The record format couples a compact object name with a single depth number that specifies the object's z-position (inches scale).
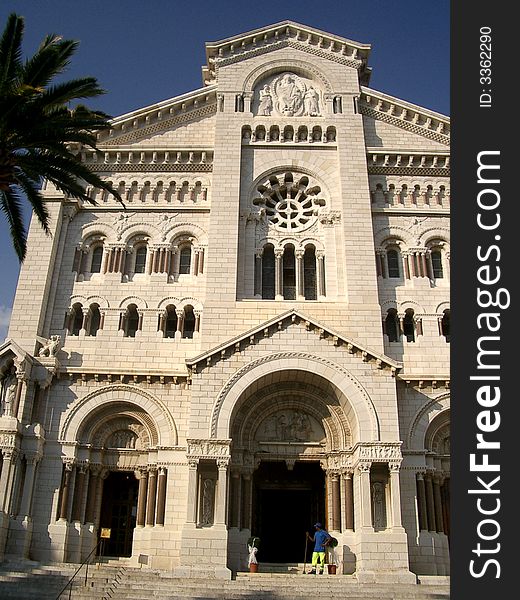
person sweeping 903.7
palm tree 762.1
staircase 787.7
